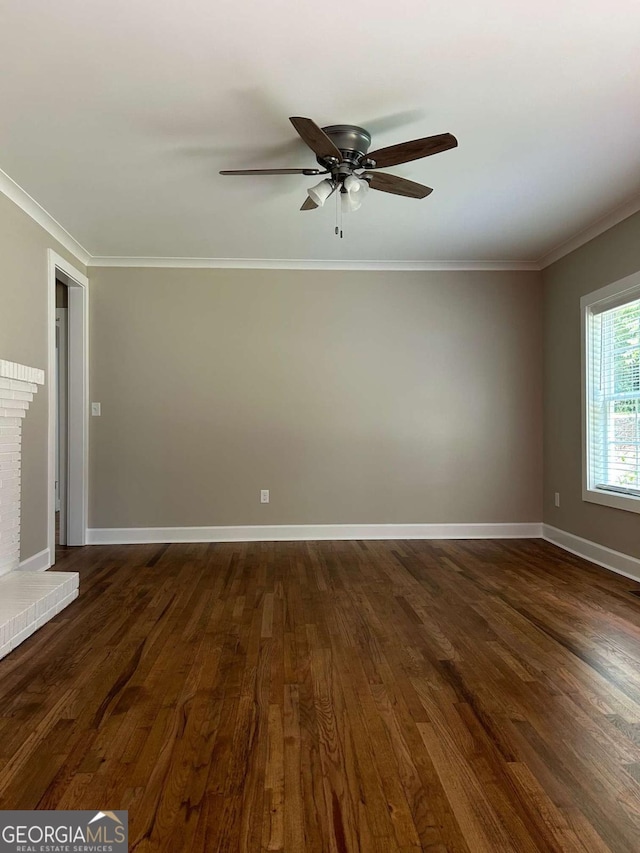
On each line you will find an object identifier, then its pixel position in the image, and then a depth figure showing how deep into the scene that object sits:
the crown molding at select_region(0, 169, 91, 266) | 3.46
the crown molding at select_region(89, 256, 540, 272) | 5.08
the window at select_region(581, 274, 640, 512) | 3.97
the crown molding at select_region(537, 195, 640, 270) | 3.80
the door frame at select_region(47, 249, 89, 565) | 4.94
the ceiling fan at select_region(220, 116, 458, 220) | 2.53
